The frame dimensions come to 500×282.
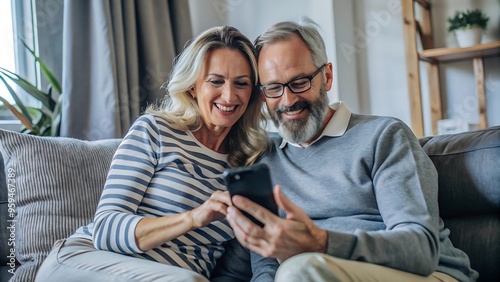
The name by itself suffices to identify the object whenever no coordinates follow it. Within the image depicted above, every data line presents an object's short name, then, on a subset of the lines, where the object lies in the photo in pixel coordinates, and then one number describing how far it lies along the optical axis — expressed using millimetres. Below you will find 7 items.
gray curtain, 2350
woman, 1298
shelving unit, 2521
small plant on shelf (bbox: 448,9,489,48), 2514
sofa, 1466
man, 1104
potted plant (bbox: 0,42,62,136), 2186
